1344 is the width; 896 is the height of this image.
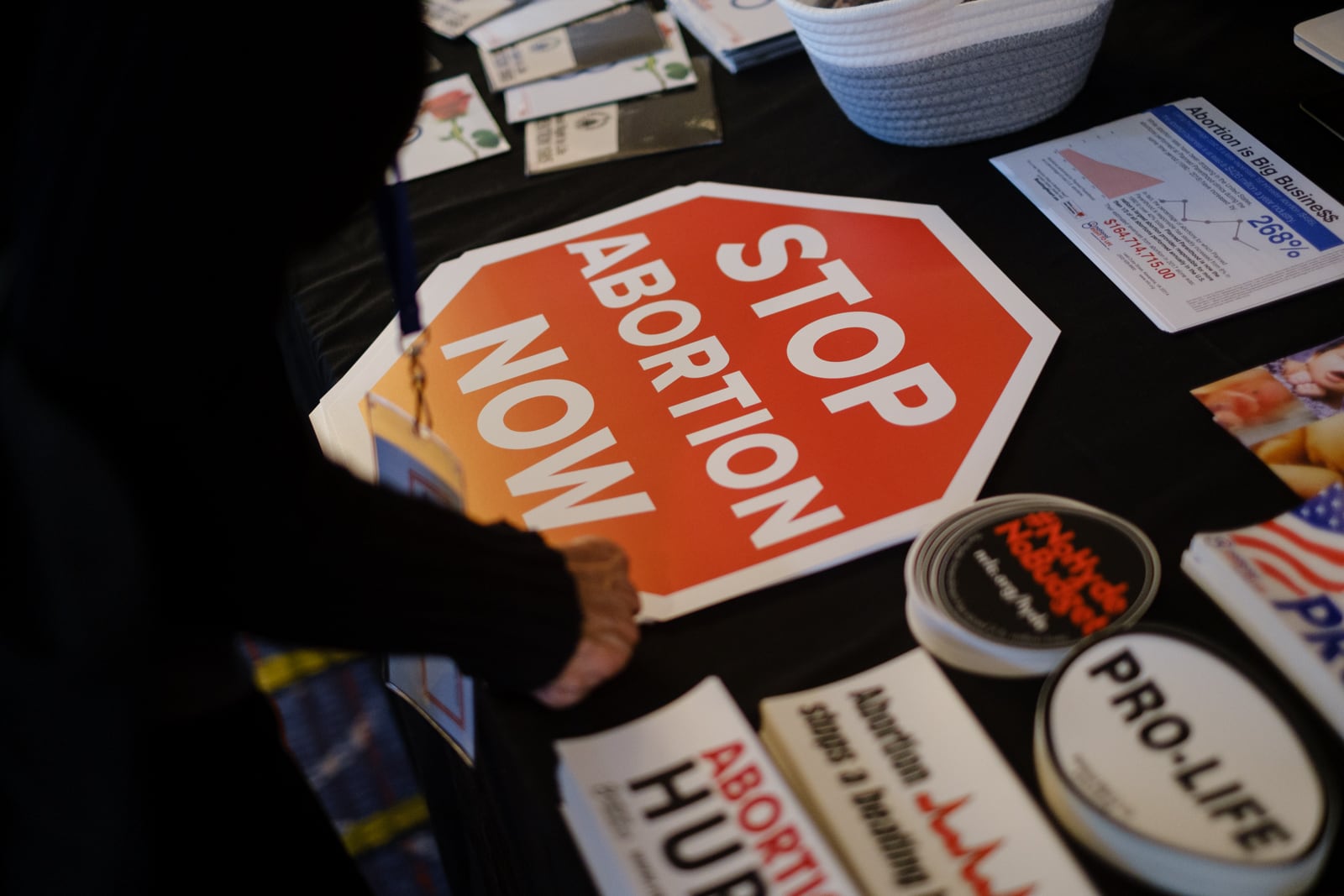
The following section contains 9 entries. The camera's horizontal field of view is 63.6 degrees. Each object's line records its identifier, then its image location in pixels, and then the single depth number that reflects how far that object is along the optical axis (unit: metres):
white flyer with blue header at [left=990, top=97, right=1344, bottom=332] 0.89
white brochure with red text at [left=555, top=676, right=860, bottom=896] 0.56
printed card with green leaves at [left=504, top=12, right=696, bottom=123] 1.23
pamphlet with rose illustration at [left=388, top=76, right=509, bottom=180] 1.18
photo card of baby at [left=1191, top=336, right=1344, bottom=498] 0.76
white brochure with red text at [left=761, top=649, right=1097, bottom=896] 0.55
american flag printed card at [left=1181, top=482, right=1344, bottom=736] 0.61
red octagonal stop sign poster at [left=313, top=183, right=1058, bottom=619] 0.78
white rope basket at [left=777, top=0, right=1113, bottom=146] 0.95
